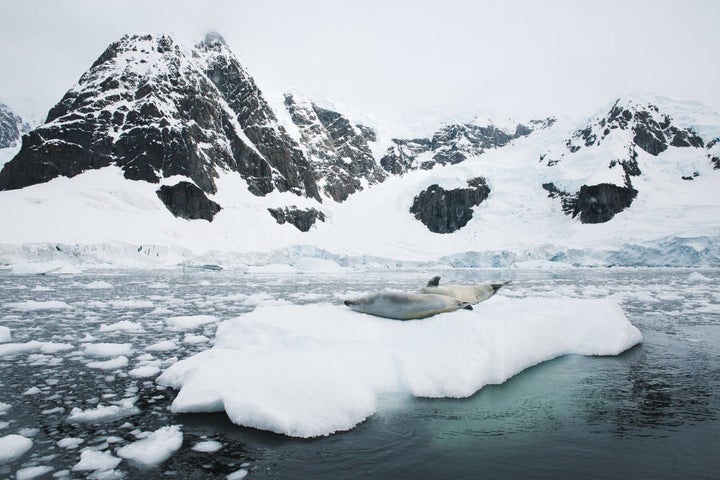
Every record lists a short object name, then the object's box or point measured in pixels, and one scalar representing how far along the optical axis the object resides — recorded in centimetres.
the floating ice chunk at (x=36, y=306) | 1280
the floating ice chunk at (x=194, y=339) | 835
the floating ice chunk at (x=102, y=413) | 449
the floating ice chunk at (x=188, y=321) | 1007
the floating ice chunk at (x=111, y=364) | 653
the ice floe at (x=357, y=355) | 464
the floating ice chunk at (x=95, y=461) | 344
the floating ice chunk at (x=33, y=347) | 729
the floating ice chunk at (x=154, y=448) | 363
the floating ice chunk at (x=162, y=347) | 773
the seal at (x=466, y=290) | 867
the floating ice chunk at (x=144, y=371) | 616
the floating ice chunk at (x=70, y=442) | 385
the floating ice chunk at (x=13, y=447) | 360
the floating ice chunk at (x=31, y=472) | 330
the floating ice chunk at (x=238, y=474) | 335
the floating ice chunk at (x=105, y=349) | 727
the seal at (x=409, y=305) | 775
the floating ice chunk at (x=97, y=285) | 2088
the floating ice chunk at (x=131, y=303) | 1380
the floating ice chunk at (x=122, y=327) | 949
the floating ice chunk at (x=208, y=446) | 386
